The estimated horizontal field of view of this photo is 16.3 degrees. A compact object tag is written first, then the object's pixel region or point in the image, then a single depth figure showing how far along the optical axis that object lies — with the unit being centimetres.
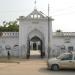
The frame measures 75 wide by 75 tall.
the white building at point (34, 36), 4134
